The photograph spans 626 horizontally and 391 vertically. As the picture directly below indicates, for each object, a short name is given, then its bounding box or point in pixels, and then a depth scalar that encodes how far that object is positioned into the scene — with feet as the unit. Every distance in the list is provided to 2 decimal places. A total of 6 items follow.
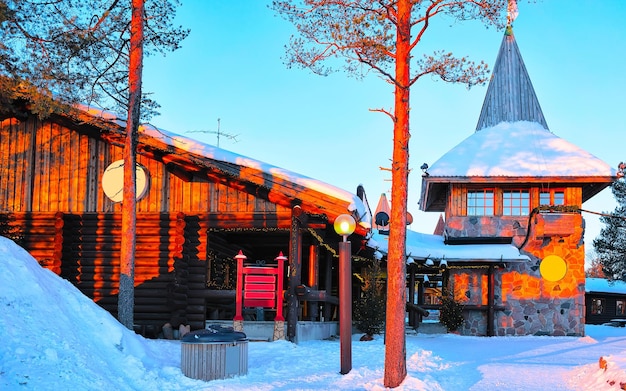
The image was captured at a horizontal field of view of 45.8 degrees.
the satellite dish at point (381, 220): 105.19
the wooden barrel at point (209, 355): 35.14
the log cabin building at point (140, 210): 57.06
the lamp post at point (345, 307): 37.70
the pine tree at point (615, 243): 128.47
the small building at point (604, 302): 159.51
